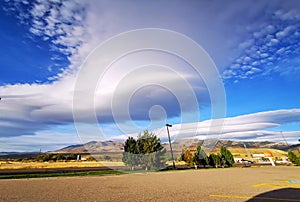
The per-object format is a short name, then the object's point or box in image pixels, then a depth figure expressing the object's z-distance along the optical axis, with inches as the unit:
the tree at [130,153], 1501.0
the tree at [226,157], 1881.2
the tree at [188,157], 1907.7
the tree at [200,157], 1830.6
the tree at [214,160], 1847.9
